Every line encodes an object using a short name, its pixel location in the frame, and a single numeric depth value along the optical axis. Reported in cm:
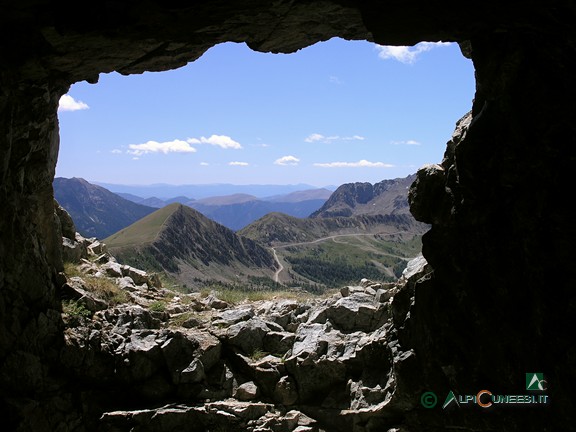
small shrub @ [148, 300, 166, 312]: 1805
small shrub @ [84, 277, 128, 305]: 1694
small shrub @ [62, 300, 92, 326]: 1429
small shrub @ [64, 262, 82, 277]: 1779
